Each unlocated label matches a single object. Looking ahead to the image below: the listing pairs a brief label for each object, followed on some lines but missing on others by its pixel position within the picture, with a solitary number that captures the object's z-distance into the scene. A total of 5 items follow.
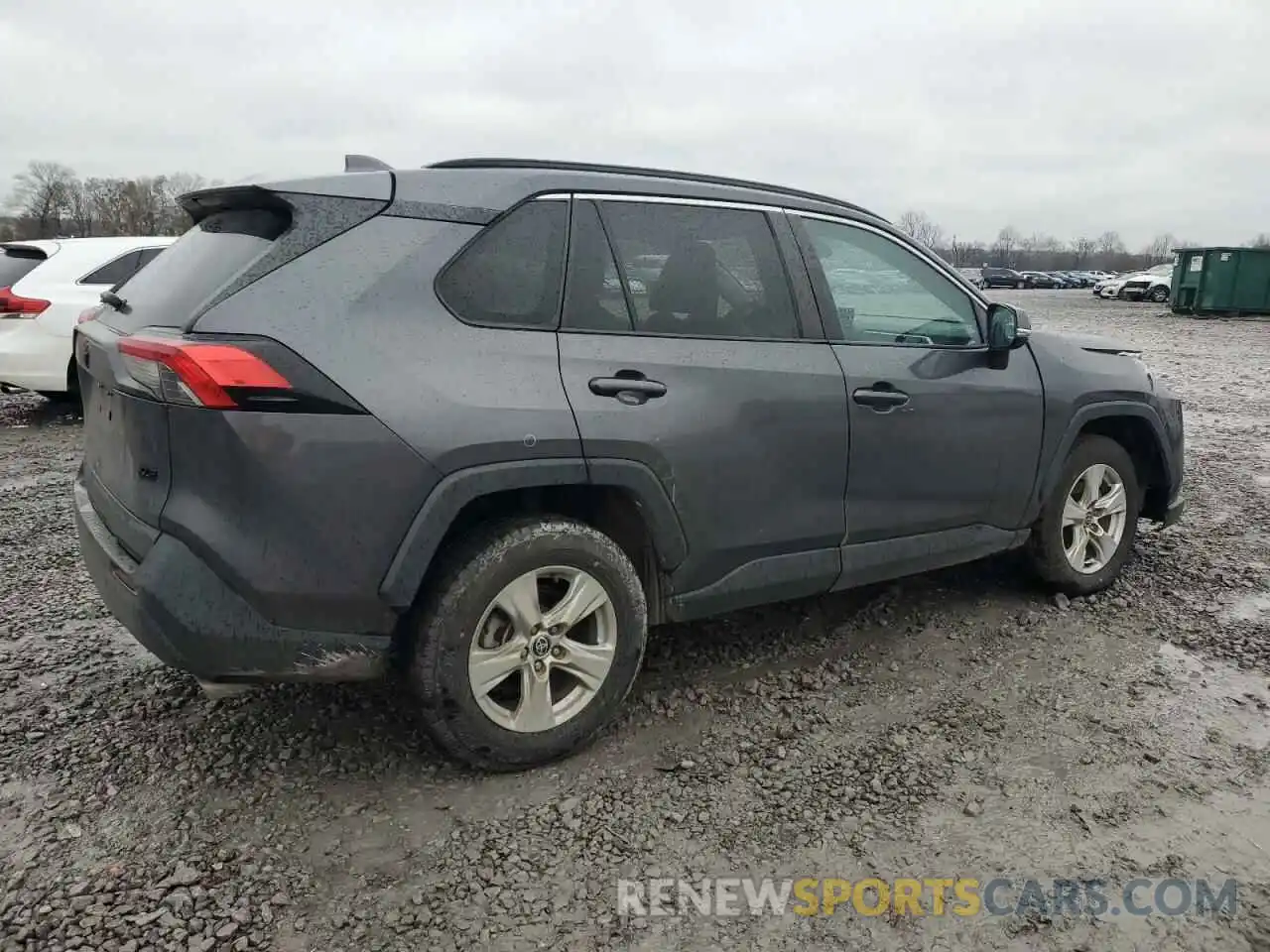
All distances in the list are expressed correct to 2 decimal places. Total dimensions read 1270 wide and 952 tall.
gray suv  2.46
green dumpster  28.16
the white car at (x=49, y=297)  7.66
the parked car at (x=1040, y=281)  65.56
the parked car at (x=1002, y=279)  61.93
